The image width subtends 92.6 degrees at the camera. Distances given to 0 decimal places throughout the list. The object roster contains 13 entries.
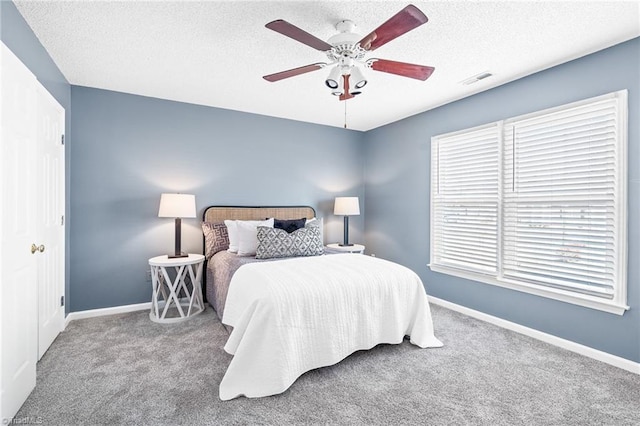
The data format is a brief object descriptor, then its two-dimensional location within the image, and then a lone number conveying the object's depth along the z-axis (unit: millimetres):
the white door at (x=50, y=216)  2404
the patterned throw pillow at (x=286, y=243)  3297
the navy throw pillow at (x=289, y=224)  3668
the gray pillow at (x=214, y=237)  3762
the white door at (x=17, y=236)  1683
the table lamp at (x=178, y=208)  3393
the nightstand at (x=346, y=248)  4362
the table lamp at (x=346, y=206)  4637
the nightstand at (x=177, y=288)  3293
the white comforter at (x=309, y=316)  2018
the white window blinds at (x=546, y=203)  2457
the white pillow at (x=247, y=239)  3457
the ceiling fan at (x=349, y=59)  1858
